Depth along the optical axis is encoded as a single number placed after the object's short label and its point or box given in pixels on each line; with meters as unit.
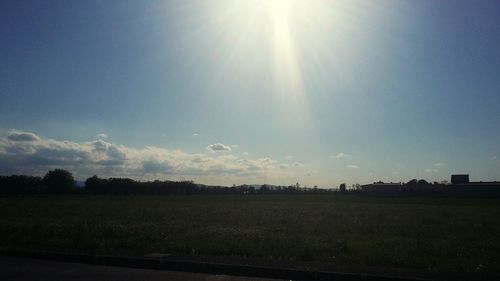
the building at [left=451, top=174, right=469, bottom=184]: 143.50
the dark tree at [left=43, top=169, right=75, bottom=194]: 147.50
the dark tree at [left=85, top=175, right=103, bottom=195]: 150.34
